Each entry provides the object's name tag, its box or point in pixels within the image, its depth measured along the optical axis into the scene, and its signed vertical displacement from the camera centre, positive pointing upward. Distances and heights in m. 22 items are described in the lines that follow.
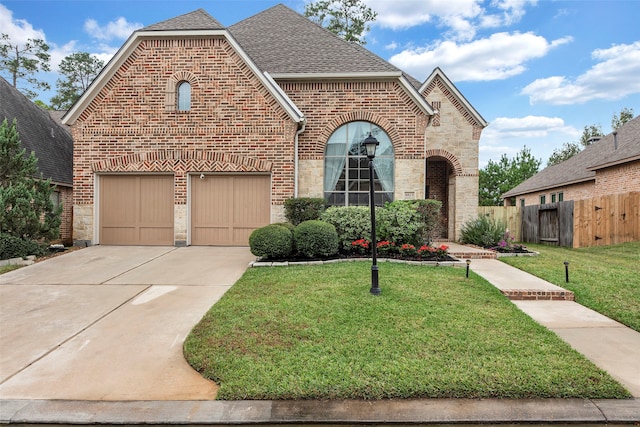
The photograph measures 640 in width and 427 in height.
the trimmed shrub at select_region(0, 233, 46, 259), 7.81 -0.85
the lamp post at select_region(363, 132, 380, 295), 5.35 -0.01
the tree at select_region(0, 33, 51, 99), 24.27 +11.50
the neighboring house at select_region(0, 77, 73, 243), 12.04 +2.72
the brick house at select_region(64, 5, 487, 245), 9.87 +2.34
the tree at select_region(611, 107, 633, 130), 35.16 +10.54
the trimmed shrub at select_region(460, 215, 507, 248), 10.50 -0.57
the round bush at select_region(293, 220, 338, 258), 7.72 -0.59
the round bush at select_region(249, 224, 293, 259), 7.53 -0.65
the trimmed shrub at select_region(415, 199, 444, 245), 8.84 +0.01
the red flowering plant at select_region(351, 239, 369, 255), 8.25 -0.80
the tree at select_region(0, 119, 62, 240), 8.19 +0.38
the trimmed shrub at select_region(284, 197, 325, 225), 9.51 +0.14
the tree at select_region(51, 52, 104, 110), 29.56 +12.48
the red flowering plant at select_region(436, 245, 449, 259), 8.05 -0.91
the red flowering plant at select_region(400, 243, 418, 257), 8.10 -0.87
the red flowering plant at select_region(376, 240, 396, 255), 8.28 -0.81
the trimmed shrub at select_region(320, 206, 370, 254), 8.50 -0.25
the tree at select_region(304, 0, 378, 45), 23.83 +14.19
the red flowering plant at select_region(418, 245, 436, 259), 8.03 -0.91
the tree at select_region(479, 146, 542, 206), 30.27 +3.74
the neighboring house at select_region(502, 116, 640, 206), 14.21 +2.19
